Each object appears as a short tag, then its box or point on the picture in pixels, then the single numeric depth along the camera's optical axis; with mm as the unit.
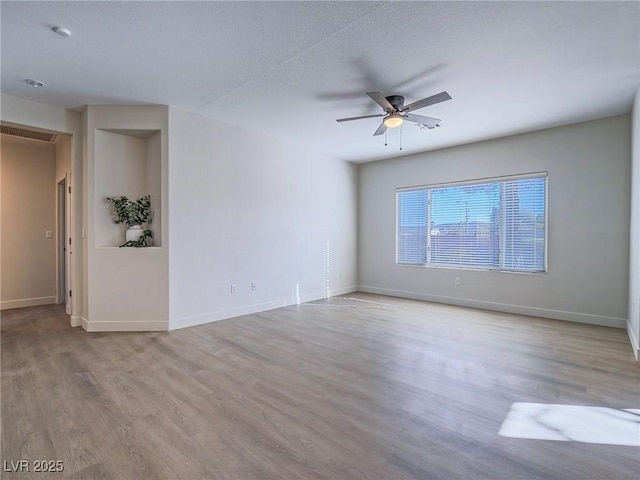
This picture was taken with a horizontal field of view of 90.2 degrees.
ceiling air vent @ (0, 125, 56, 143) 4661
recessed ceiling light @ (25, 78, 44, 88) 3314
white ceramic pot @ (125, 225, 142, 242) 4137
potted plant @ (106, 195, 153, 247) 4145
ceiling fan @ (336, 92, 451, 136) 3234
